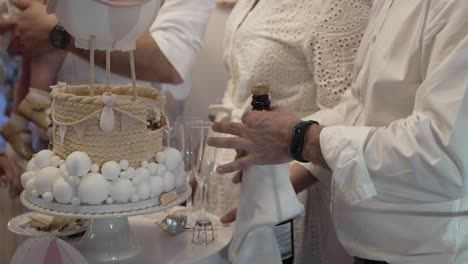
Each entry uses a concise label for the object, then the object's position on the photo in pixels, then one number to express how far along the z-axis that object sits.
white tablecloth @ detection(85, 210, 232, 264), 1.17
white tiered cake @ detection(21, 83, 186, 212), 1.03
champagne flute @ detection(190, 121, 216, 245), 1.25
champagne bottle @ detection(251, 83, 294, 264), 1.20
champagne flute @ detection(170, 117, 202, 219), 1.24
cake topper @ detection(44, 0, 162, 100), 1.03
